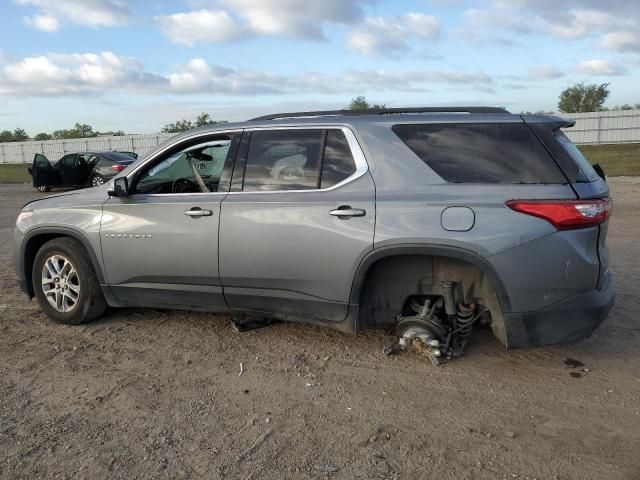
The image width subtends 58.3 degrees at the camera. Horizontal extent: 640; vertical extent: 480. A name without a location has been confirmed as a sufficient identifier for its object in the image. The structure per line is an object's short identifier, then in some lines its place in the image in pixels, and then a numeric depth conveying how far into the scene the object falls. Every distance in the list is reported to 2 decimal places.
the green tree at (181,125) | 50.64
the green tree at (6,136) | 79.81
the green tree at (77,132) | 79.17
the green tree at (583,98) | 57.59
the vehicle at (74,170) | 18.73
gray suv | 3.62
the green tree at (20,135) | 80.99
